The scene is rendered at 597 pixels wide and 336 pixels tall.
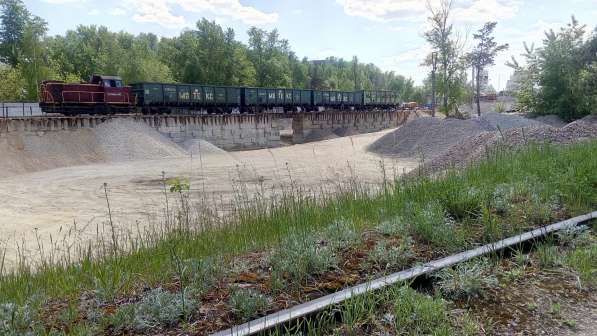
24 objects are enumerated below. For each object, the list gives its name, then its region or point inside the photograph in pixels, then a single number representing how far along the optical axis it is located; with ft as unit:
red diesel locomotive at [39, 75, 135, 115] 95.66
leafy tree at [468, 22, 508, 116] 157.48
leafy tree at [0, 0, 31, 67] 162.76
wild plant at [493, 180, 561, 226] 16.35
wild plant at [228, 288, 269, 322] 9.78
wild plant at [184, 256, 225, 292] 11.30
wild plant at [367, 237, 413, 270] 12.38
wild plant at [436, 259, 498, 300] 10.87
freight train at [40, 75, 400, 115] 97.25
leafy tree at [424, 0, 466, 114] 155.63
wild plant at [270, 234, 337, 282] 11.62
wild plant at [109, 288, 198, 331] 9.50
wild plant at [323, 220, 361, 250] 13.64
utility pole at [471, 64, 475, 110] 161.93
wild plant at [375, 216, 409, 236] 14.66
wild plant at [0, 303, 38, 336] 9.10
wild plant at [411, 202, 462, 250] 13.88
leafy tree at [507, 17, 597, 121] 82.94
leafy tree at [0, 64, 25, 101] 125.08
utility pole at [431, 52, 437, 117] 159.02
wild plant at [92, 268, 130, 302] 11.00
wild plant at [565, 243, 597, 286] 12.03
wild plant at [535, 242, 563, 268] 12.82
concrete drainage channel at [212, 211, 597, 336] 8.98
